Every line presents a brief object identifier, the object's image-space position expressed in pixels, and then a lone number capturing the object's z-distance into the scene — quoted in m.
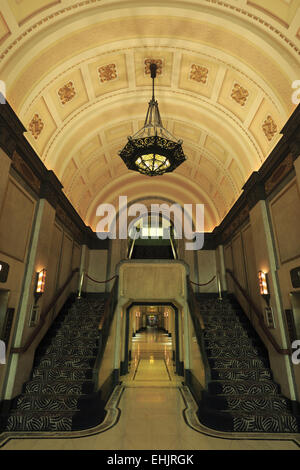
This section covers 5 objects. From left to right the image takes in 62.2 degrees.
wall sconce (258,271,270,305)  5.63
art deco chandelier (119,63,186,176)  5.05
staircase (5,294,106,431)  4.20
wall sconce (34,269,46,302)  5.56
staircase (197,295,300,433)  4.19
